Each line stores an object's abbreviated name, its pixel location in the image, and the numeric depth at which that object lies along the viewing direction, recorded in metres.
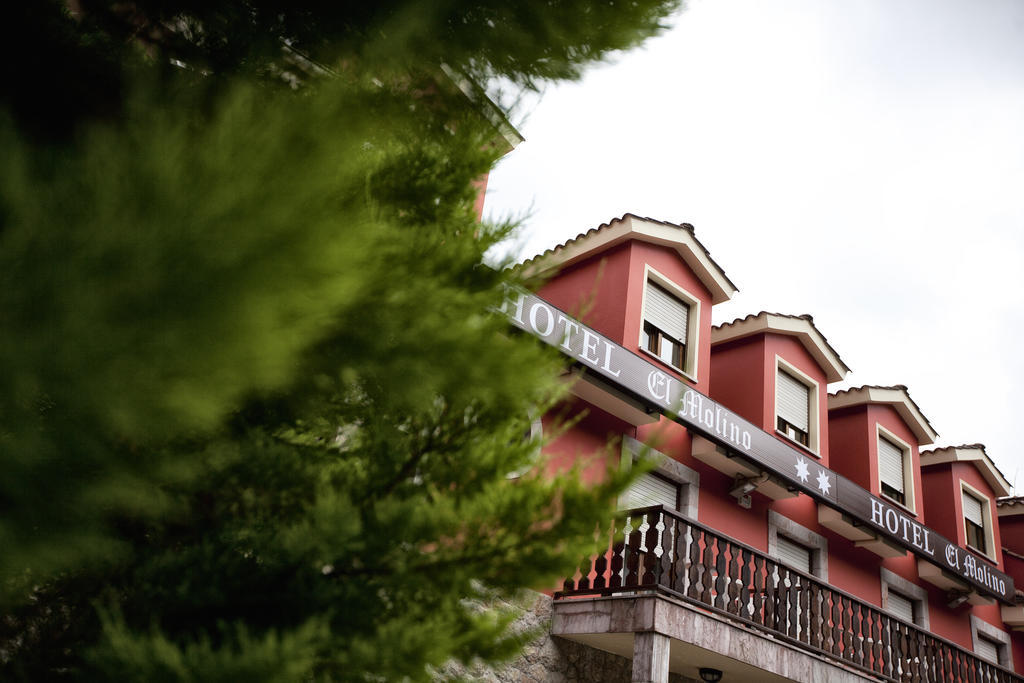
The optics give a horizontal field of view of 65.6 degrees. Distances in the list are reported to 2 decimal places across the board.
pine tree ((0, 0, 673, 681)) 1.89
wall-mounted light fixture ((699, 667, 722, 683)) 9.77
